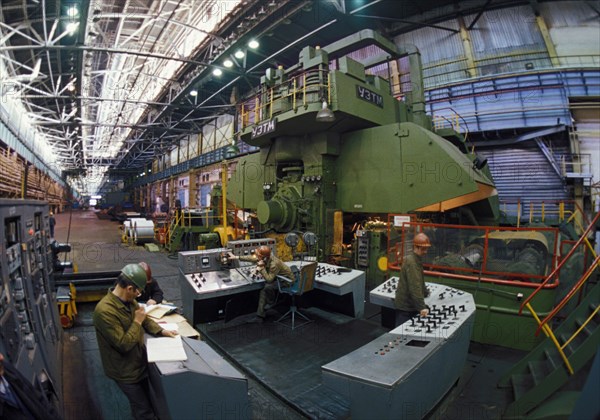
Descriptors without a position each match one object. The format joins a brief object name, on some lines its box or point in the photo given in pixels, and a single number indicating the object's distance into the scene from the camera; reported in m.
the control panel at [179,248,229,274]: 5.23
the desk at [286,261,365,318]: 5.39
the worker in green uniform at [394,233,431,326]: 3.67
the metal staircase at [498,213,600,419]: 2.77
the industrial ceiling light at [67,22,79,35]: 9.78
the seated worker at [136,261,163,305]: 4.63
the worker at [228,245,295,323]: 5.14
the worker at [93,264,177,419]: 2.42
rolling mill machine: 7.49
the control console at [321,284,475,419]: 2.37
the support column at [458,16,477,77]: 14.38
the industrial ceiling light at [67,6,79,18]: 9.47
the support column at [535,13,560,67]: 13.02
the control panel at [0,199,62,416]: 1.87
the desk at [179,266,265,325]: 4.90
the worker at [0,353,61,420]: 1.45
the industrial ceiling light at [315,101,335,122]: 7.03
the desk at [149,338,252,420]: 2.18
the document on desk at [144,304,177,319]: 3.22
